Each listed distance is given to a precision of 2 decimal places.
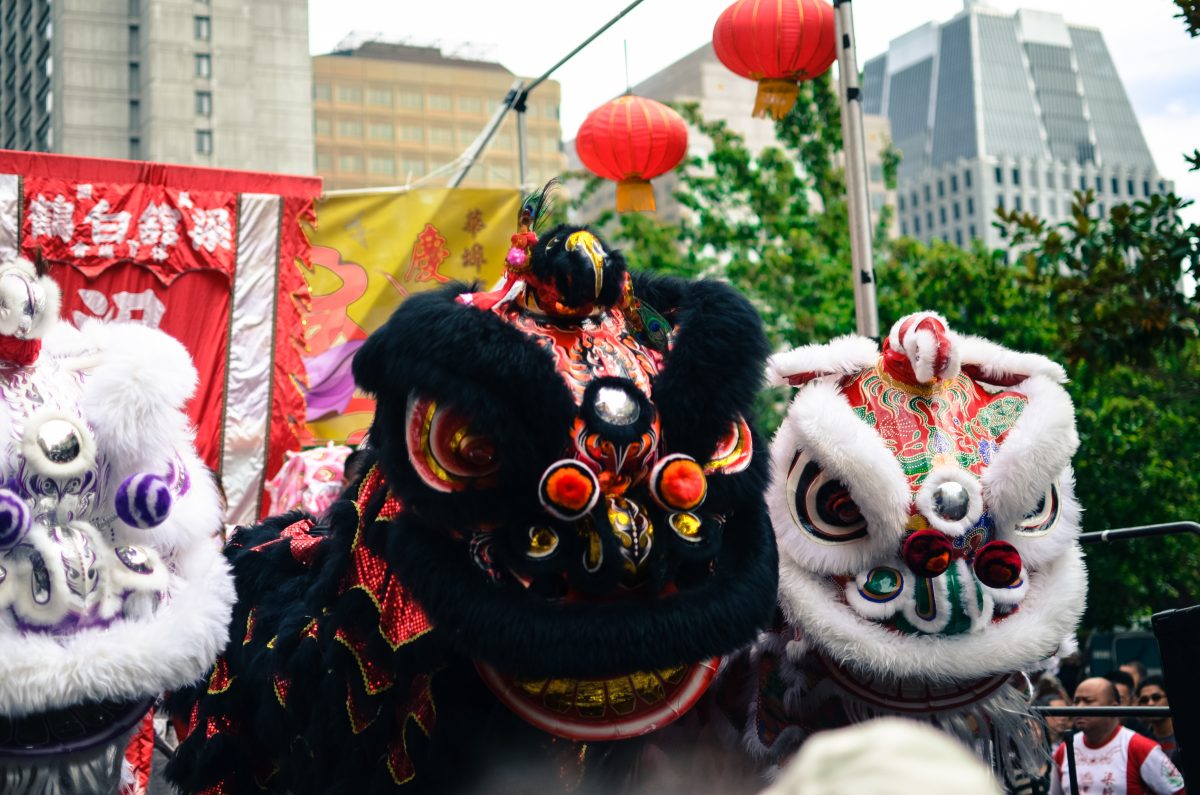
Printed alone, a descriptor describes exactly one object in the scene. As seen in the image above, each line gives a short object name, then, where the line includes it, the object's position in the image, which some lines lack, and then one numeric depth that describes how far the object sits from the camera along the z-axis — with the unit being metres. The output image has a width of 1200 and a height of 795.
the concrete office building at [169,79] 44.00
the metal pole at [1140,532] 4.04
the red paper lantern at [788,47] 7.21
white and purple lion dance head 3.19
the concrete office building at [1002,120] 85.38
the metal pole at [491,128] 8.53
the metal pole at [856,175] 5.36
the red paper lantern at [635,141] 9.43
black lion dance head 2.81
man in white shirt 4.99
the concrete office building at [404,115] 63.19
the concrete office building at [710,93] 67.88
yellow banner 7.98
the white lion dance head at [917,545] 3.57
